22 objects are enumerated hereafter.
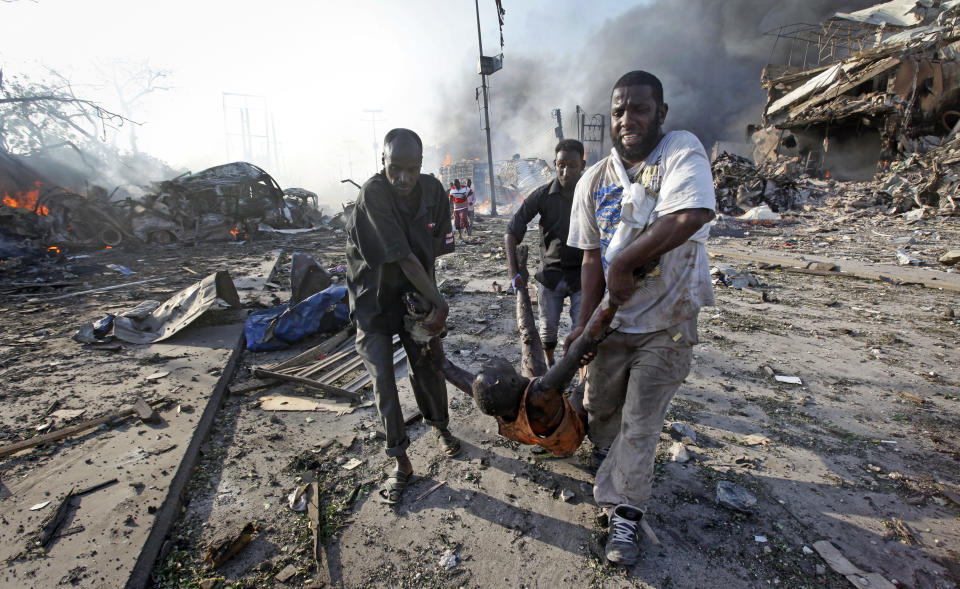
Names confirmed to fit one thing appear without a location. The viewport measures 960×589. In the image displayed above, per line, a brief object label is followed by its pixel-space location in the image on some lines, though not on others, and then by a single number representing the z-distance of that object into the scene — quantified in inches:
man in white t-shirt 56.6
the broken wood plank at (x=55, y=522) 74.2
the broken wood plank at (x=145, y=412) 111.8
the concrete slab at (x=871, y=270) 220.5
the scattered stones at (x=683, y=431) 102.0
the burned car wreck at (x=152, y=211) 427.2
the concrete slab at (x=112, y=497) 68.9
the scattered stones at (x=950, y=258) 249.4
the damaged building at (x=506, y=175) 1070.6
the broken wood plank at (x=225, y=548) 71.7
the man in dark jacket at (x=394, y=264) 76.5
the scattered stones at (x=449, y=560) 70.7
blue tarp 168.7
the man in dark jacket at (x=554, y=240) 114.5
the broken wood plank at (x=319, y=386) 126.2
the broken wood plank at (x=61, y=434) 99.7
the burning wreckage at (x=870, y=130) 497.4
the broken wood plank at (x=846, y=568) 63.1
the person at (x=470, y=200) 474.5
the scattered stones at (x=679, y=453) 93.1
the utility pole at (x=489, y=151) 701.3
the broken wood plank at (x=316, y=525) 70.1
